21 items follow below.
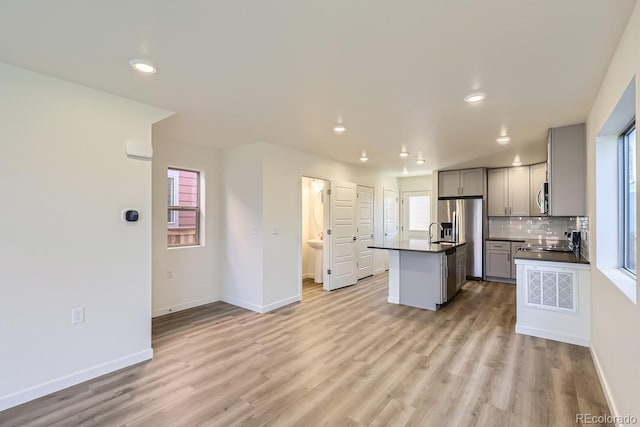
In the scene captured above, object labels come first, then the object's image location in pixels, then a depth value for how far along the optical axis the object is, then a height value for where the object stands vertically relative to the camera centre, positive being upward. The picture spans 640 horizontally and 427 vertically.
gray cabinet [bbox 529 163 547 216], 5.96 +0.65
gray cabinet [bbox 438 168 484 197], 6.50 +0.71
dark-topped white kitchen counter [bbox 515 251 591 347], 3.21 -0.90
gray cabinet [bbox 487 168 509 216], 6.32 +0.50
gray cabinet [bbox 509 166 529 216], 6.12 +0.49
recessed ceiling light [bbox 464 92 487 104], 2.62 +1.03
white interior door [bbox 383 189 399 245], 7.33 -0.03
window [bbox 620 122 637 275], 2.27 +0.13
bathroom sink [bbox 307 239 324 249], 6.13 -0.57
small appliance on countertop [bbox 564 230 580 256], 3.96 -0.34
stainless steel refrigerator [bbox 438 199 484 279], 6.37 -0.28
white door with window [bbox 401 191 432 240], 7.96 +0.03
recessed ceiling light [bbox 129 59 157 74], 2.12 +1.05
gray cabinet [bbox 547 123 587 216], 3.38 +0.50
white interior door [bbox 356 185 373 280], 6.35 -0.35
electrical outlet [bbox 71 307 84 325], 2.49 -0.83
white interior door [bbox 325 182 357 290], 5.57 -0.38
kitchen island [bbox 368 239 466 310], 4.37 -0.89
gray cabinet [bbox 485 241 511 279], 6.12 -0.89
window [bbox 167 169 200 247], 4.42 +0.10
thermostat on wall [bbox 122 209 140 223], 2.77 -0.01
